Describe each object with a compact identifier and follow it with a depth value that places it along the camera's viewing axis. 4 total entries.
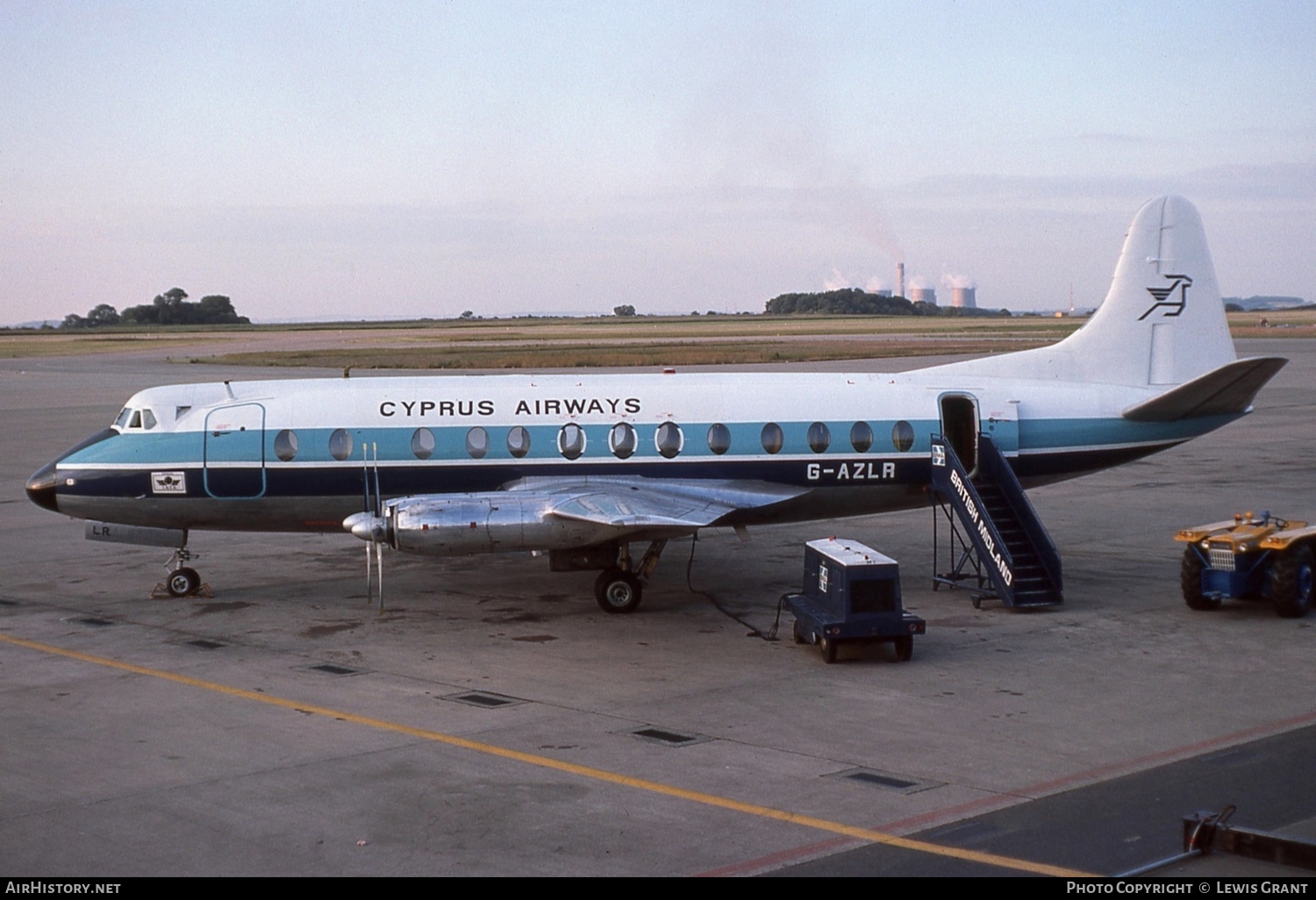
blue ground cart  17.20
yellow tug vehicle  19.33
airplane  21.56
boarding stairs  20.55
